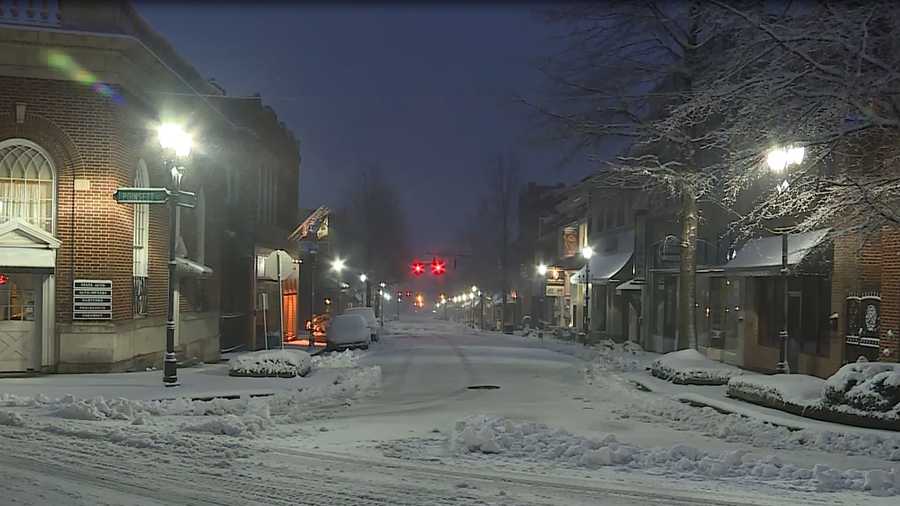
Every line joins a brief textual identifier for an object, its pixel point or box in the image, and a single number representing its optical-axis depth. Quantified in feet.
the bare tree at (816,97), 38.75
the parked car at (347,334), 105.29
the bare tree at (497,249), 210.59
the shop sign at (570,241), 177.99
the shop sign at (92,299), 60.34
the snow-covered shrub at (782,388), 47.32
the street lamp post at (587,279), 120.67
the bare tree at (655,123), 69.67
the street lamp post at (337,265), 176.05
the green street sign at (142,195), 53.21
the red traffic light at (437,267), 169.13
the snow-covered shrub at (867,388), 41.96
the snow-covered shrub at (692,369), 63.57
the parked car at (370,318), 124.04
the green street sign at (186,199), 54.06
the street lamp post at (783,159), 46.96
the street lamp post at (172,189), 52.75
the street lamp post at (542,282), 188.14
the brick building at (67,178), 59.41
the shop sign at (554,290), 166.71
